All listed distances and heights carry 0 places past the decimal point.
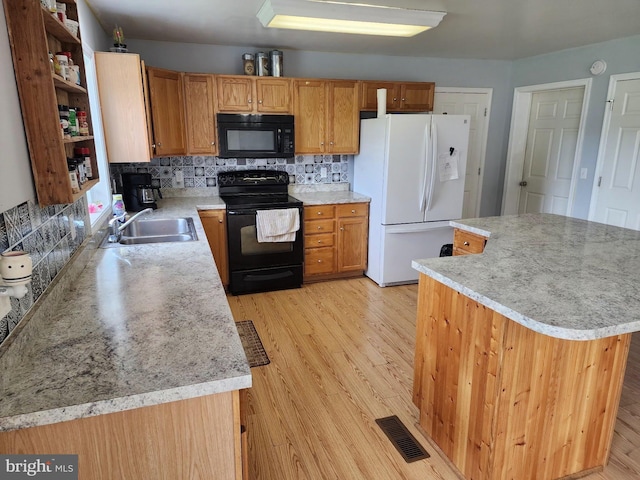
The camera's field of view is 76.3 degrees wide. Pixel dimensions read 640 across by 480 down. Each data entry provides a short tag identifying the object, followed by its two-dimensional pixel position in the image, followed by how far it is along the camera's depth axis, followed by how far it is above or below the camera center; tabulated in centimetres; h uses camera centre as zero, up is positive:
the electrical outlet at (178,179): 402 -36
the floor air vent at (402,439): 193 -143
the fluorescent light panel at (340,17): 263 +84
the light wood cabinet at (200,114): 362 +25
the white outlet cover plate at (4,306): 106 -43
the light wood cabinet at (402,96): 411 +48
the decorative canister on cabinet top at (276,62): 383 +74
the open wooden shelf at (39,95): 130 +15
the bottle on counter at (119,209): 272 -44
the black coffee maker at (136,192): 348 -42
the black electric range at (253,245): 370 -93
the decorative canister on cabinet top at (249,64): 381 +72
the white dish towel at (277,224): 370 -73
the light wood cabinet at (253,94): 371 +44
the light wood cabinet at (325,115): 395 +26
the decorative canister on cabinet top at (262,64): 380 +72
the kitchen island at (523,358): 147 -85
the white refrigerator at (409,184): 372 -38
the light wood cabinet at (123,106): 287 +25
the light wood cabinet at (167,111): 334 +26
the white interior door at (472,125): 473 +21
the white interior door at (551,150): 427 -7
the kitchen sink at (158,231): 271 -62
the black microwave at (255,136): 375 +6
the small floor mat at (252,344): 272 -141
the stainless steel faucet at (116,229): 247 -53
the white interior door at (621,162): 361 -17
